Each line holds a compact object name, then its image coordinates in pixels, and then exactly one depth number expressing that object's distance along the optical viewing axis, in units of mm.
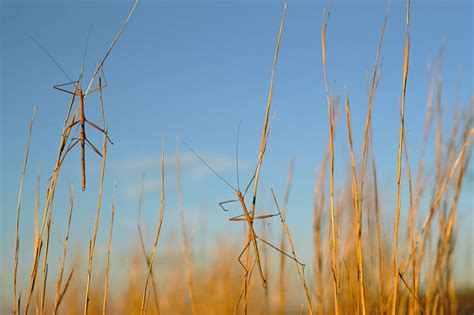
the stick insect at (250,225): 622
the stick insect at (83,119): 613
